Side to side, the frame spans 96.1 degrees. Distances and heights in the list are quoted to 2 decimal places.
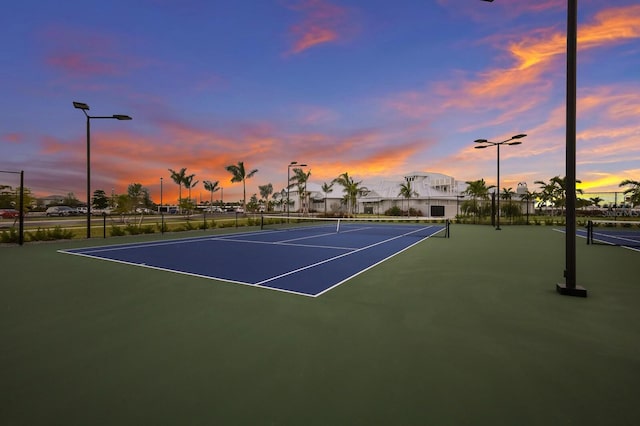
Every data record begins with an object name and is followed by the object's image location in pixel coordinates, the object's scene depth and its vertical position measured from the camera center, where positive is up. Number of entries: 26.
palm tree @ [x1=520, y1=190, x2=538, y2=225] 38.07 +2.35
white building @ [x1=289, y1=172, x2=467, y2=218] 48.94 +3.63
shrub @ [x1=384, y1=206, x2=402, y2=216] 46.27 -0.02
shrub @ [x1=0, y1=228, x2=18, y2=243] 12.55 -1.13
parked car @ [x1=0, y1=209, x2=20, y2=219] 26.67 -0.34
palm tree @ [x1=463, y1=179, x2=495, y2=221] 37.16 +3.03
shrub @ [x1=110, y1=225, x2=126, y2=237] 16.17 -1.17
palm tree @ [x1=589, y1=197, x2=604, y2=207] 55.41 +2.32
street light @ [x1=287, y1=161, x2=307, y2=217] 30.63 +5.12
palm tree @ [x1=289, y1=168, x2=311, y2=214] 42.29 +5.45
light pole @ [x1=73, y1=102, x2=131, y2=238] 13.90 +4.30
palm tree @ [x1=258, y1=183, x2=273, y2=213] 96.84 +7.32
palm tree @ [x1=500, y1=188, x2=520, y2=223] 30.82 +0.16
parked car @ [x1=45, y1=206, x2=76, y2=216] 48.76 +0.06
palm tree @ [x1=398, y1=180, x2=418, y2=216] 43.59 +3.25
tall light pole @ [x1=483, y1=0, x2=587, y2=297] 5.10 +1.32
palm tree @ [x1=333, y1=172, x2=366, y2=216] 46.76 +3.88
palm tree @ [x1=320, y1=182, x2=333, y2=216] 60.68 +5.04
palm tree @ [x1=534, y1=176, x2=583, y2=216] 33.50 +2.57
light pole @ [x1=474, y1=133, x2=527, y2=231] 21.85 +5.41
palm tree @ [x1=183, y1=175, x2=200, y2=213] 59.02 +6.26
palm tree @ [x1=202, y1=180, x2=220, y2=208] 77.56 +6.94
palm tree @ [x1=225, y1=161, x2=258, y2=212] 46.66 +6.48
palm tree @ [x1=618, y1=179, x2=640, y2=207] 25.76 +1.94
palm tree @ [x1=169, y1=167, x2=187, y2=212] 57.95 +7.18
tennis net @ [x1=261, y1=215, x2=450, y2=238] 18.84 -1.37
